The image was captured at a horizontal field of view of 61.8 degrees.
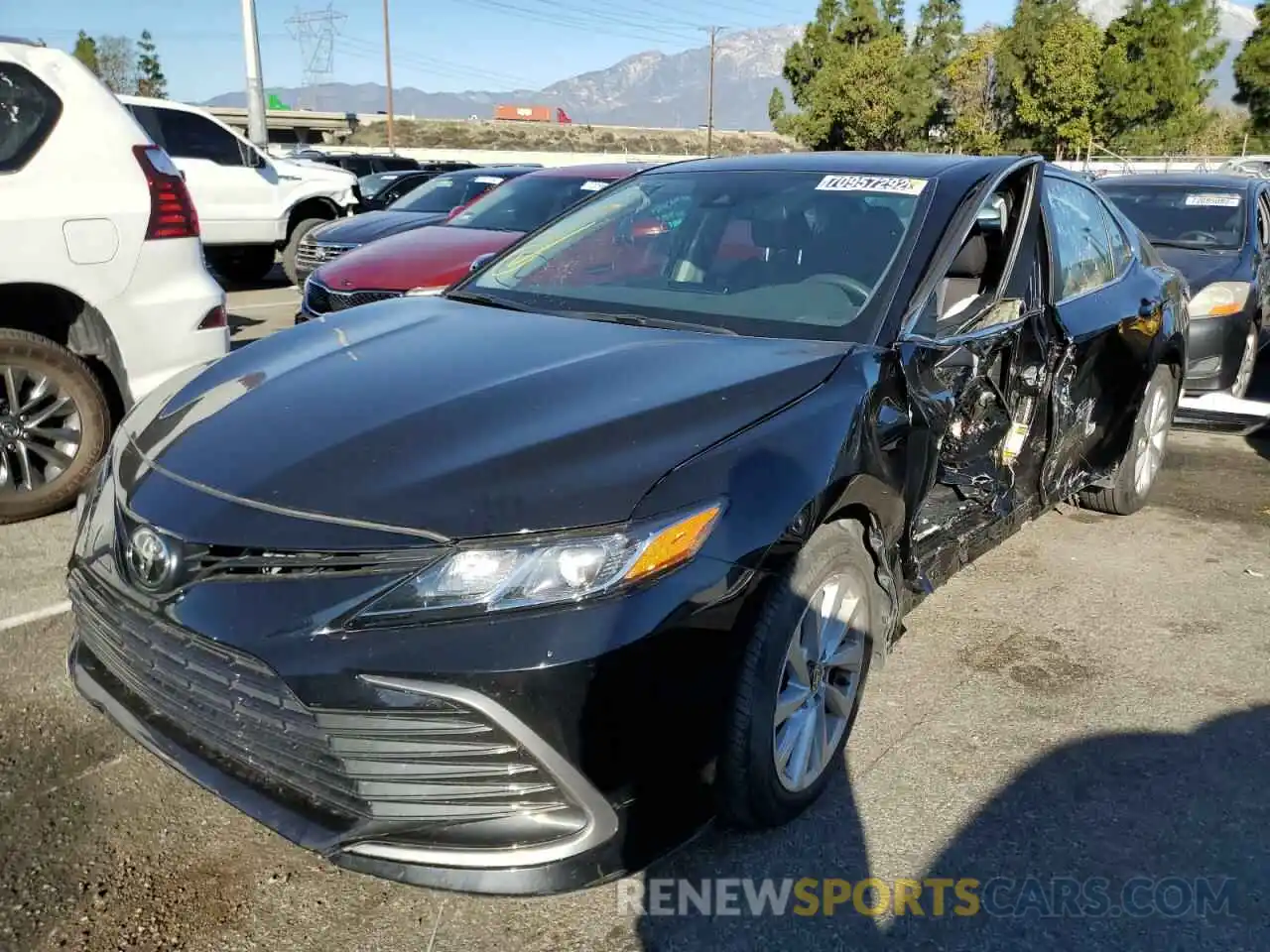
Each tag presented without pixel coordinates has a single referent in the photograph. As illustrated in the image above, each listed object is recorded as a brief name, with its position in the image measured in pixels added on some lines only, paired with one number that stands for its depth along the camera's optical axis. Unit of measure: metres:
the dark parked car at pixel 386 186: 16.00
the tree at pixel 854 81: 49.94
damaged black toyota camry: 2.01
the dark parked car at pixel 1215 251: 6.72
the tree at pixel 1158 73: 39.25
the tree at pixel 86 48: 59.89
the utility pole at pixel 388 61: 49.75
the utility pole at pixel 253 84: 17.89
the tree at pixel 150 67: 72.39
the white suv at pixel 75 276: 4.35
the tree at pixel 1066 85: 40.75
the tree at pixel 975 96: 46.59
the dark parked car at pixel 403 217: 9.38
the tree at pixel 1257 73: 38.00
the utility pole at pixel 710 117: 61.75
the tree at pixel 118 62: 68.12
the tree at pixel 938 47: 51.72
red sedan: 6.86
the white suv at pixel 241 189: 11.43
